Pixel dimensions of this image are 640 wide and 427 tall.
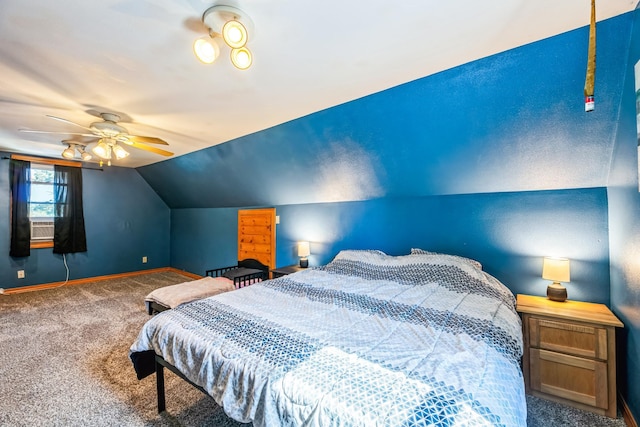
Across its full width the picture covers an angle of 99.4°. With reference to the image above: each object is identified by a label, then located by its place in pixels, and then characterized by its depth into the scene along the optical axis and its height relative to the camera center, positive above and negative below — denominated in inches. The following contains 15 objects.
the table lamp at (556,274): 82.0 -18.7
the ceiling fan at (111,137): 104.0 +32.7
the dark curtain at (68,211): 184.5 +5.9
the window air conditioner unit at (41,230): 178.1 -6.7
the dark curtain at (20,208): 169.6 +7.7
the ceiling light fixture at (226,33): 50.8 +35.0
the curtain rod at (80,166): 167.1 +37.9
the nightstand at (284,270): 138.6 -28.0
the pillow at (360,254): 117.5 -17.2
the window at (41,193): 176.9 +17.6
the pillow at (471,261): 97.1 -17.1
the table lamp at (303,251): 145.6 -18.5
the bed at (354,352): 37.7 -25.1
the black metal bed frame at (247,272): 146.3 -32.3
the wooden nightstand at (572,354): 69.1 -37.9
